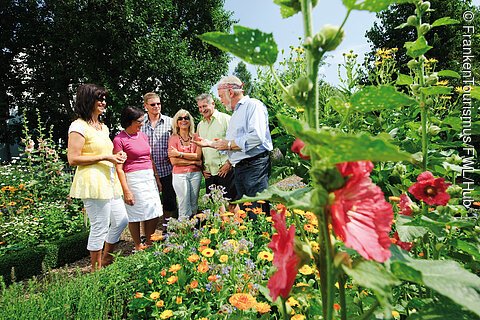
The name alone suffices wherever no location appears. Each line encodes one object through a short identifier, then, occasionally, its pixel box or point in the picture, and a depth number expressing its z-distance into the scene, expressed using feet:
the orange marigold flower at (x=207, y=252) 7.38
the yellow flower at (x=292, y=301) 4.84
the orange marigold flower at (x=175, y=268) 7.12
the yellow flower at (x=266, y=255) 6.85
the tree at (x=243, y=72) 157.48
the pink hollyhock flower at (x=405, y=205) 3.71
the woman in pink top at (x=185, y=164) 13.33
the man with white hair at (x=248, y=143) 10.37
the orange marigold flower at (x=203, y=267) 6.87
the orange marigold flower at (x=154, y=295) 6.86
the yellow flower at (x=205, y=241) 7.77
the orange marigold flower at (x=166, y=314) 6.16
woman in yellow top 10.37
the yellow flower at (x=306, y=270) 5.62
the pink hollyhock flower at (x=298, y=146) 1.77
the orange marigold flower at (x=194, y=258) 7.36
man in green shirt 12.86
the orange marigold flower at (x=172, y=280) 6.98
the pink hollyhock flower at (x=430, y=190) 3.38
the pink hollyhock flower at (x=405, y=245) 3.36
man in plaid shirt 13.94
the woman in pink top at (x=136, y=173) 12.25
